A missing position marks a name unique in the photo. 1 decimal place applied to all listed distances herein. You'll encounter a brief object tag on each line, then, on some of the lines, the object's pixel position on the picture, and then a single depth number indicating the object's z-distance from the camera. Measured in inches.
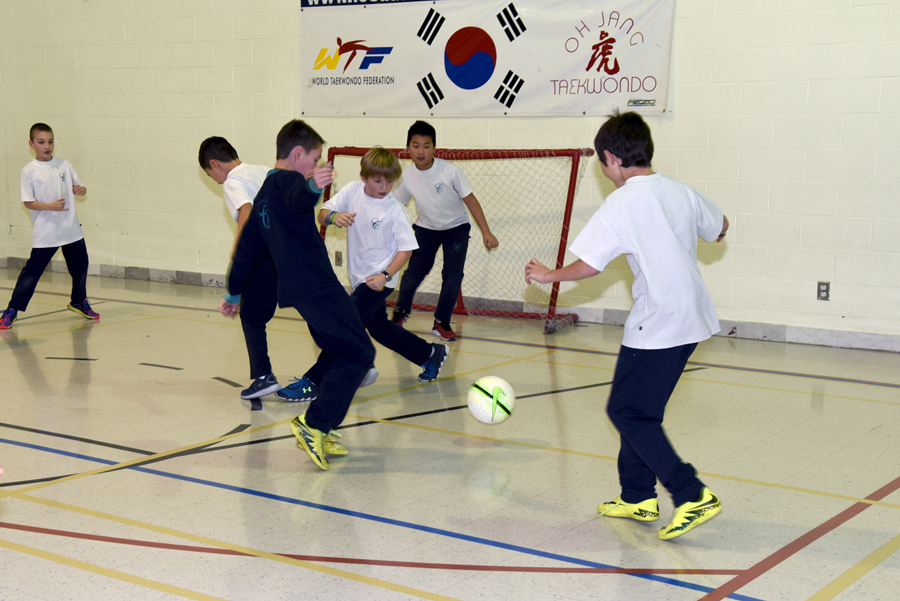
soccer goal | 356.8
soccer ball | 188.7
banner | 337.7
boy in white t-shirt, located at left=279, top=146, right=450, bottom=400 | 226.1
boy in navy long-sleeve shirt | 181.8
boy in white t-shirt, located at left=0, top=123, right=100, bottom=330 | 332.8
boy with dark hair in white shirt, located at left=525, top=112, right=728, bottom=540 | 144.2
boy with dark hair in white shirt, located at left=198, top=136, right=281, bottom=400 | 229.5
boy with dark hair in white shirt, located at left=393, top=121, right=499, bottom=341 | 309.7
